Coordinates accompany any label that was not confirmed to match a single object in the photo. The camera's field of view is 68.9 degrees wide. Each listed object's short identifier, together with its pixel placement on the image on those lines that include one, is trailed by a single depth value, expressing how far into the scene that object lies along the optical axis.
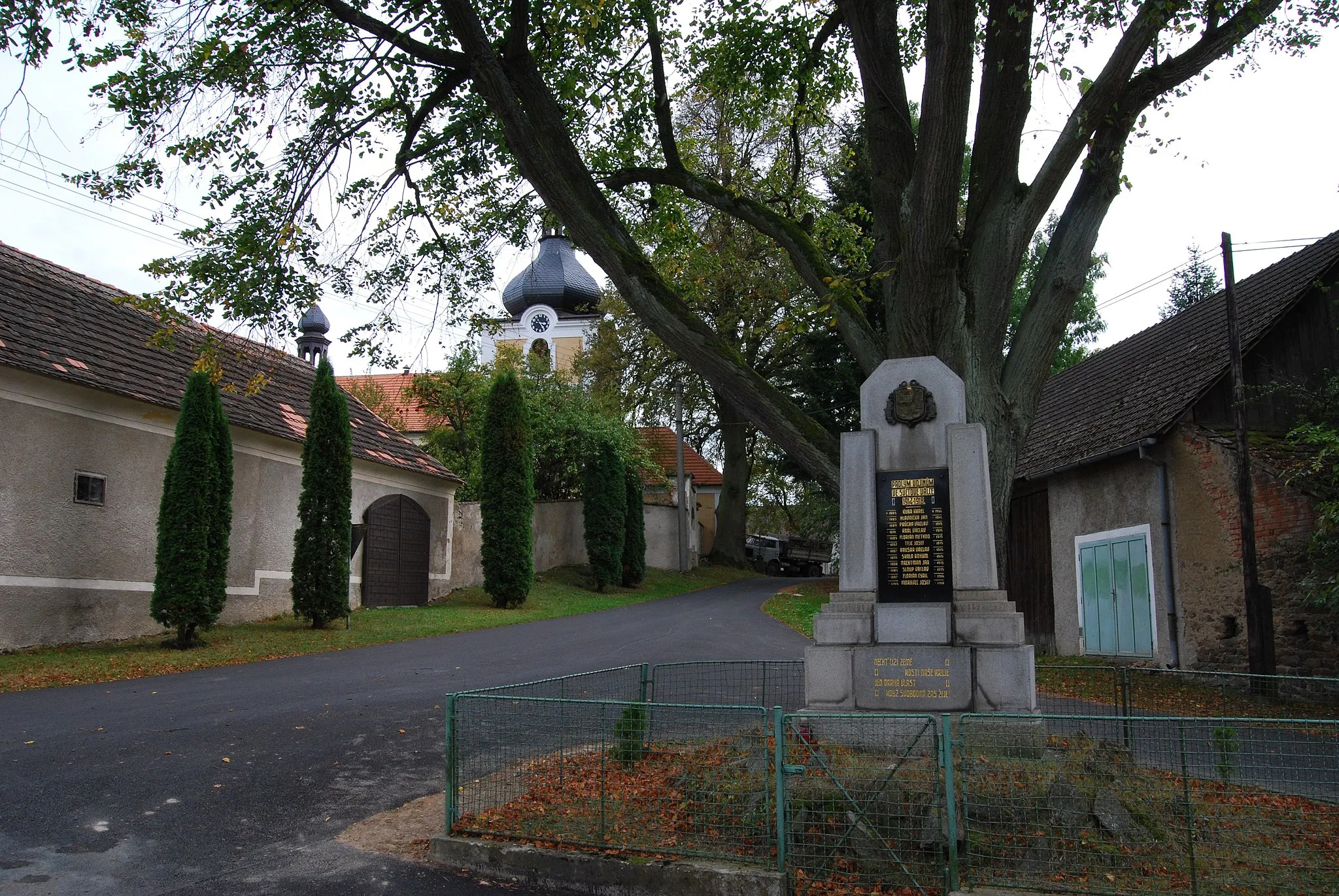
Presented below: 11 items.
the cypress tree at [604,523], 28.64
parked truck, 45.84
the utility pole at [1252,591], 11.91
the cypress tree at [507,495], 23.09
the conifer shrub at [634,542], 30.92
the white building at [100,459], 13.53
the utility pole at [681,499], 34.09
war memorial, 7.10
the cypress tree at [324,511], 17.08
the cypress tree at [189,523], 14.05
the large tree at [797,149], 7.84
